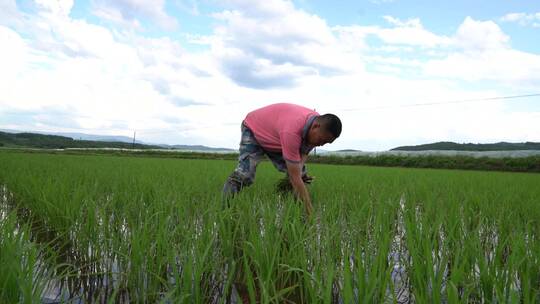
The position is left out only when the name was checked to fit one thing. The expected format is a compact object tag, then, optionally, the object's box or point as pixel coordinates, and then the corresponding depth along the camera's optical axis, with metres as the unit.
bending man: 2.40
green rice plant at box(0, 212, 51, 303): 1.05
